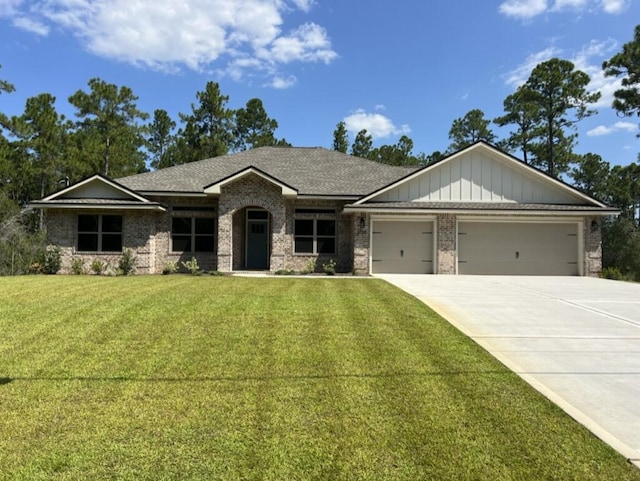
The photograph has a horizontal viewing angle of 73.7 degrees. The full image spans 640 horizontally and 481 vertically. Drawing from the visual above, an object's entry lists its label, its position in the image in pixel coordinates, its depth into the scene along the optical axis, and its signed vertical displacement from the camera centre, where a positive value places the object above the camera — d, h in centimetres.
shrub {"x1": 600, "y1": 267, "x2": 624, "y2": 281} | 1722 -108
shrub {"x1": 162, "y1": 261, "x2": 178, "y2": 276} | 1727 -102
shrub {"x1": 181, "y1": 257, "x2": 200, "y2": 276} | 1684 -92
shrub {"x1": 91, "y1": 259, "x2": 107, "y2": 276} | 1714 -101
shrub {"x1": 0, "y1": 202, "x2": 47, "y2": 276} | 2069 -35
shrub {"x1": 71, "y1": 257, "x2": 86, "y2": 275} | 1705 -101
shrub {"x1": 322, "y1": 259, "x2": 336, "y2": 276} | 1702 -90
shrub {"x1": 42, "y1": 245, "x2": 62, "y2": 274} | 1698 -74
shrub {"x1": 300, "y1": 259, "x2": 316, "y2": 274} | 1758 -97
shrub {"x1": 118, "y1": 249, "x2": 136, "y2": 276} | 1708 -83
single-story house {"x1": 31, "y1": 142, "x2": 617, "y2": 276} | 1730 +100
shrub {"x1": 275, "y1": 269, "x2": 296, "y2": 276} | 1688 -112
